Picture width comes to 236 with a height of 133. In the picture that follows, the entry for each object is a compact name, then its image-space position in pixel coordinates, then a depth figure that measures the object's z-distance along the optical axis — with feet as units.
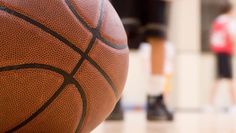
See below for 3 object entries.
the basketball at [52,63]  3.42
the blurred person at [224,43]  20.24
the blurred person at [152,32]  8.93
